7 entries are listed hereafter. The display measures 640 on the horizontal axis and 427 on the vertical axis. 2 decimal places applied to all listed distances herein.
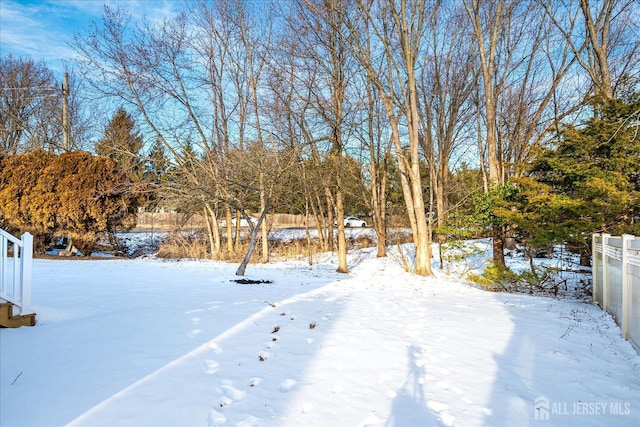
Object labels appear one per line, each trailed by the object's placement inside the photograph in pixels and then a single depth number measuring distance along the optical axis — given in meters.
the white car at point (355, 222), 32.59
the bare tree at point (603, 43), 9.43
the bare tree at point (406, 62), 10.34
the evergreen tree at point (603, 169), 7.07
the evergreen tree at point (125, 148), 13.62
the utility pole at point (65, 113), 14.47
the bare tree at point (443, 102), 15.47
